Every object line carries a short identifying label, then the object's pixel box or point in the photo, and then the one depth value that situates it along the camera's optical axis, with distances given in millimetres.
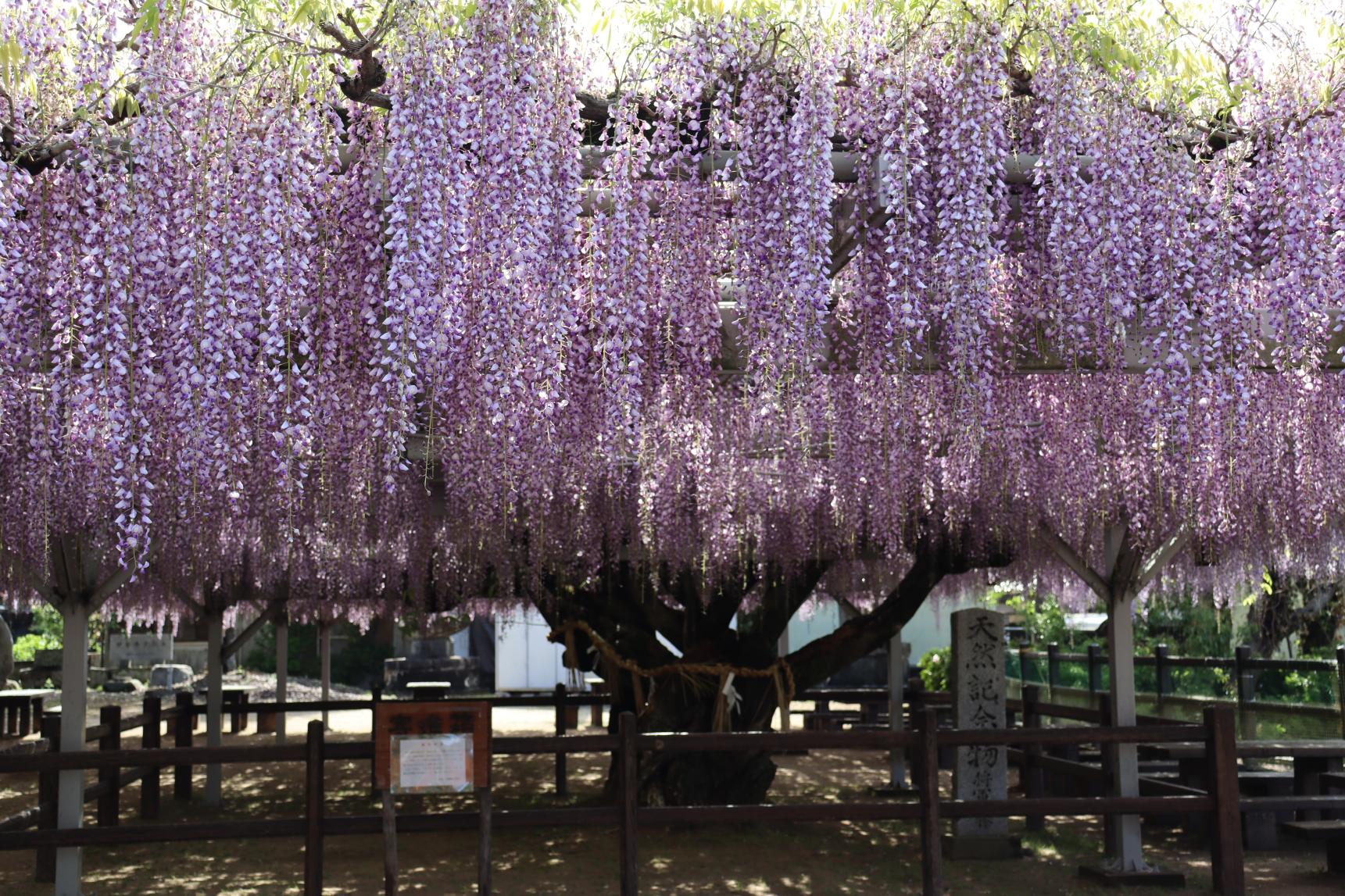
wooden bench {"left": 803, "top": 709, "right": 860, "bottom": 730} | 15000
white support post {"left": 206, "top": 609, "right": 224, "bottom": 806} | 10969
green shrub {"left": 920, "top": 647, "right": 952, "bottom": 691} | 16778
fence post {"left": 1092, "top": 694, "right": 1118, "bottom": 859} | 7605
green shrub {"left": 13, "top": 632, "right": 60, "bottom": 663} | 23969
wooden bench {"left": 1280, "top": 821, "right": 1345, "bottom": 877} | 7148
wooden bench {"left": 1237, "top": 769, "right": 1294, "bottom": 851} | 8336
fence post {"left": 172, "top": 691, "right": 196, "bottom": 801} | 11117
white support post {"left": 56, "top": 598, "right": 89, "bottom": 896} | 6562
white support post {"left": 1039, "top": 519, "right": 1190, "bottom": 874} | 7297
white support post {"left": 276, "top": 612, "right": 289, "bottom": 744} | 14641
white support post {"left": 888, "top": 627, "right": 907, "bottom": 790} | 11922
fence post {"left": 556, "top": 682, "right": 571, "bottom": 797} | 11148
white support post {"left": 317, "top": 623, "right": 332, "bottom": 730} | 16697
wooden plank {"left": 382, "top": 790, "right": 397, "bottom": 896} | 4926
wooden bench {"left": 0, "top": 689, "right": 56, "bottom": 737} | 15688
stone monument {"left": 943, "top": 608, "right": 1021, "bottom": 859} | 8016
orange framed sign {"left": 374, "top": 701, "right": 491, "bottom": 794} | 5258
